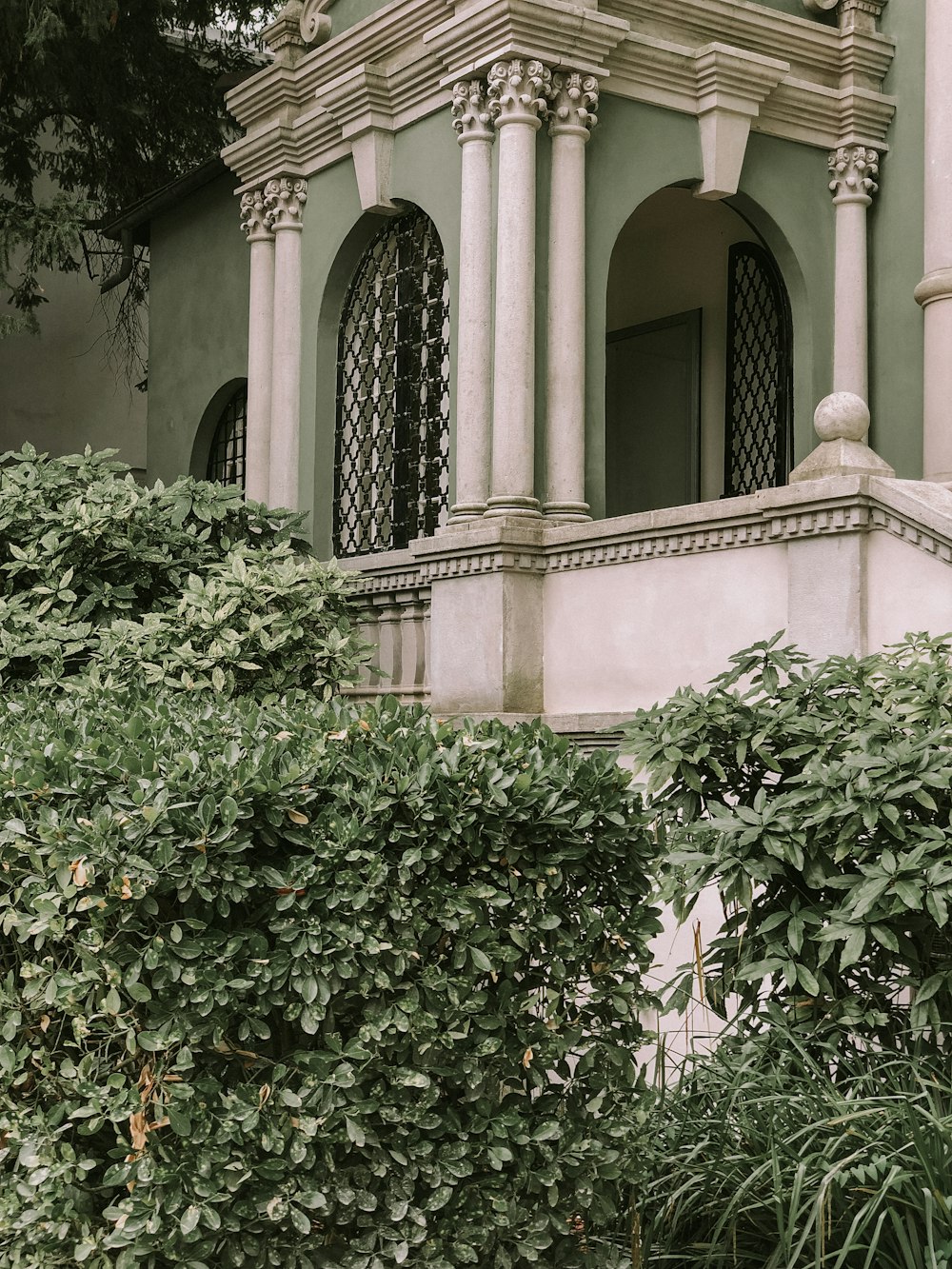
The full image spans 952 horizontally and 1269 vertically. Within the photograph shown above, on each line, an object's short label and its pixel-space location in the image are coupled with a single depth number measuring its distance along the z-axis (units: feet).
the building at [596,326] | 24.40
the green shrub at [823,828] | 13.65
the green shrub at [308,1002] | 10.74
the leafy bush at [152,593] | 24.80
